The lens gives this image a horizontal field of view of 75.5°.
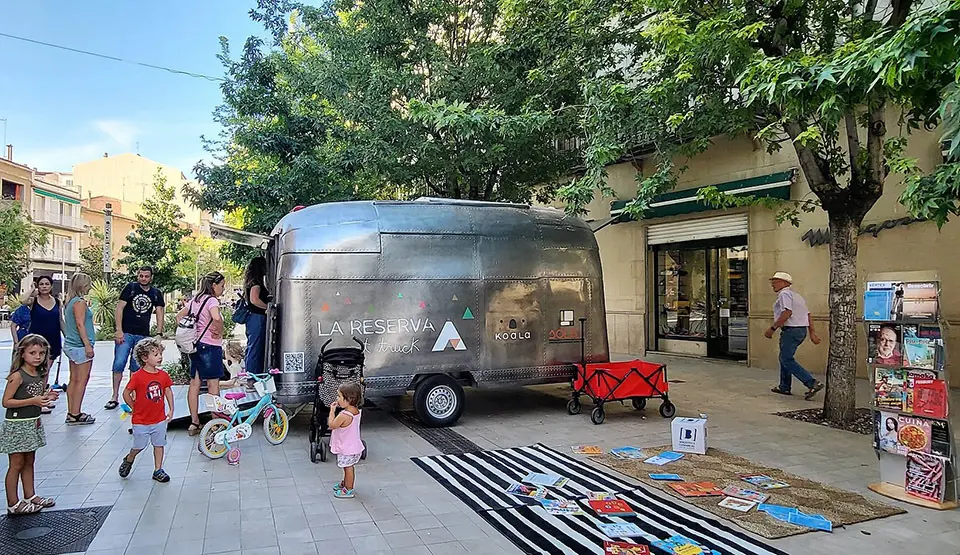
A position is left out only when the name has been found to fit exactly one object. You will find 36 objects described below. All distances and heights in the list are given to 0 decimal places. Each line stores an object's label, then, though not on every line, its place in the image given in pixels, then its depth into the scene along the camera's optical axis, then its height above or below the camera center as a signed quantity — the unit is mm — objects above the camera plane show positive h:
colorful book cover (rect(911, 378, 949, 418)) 4953 -761
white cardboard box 6516 -1415
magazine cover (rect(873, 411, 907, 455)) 5219 -1101
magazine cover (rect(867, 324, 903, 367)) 5293 -353
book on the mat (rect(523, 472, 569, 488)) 5551 -1633
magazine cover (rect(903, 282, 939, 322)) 5094 +23
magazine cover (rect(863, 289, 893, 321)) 5379 -6
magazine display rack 4980 -719
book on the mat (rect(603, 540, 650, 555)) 4086 -1650
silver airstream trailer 7367 +50
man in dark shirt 8312 -227
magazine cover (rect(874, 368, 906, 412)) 5262 -736
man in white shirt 9742 -442
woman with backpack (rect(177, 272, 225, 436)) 7367 -508
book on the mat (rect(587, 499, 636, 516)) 4848 -1642
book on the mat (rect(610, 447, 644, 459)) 6458 -1609
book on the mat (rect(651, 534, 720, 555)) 4137 -1663
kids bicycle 6305 -1357
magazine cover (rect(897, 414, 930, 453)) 5047 -1068
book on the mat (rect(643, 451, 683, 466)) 6250 -1604
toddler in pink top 5152 -1136
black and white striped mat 4312 -1658
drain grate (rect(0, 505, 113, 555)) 4207 -1703
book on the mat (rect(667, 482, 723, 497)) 5246 -1617
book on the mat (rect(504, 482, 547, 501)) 5246 -1646
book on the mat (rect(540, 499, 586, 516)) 4871 -1651
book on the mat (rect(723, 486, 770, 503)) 5129 -1618
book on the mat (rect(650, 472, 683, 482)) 5668 -1616
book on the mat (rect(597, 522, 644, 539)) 4434 -1664
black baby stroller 6387 -854
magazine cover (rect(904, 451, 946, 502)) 4957 -1402
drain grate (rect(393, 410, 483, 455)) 6852 -1647
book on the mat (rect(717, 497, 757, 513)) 4914 -1628
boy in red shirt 5398 -898
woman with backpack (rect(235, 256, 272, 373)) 8883 -353
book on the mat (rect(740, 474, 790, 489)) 5488 -1616
